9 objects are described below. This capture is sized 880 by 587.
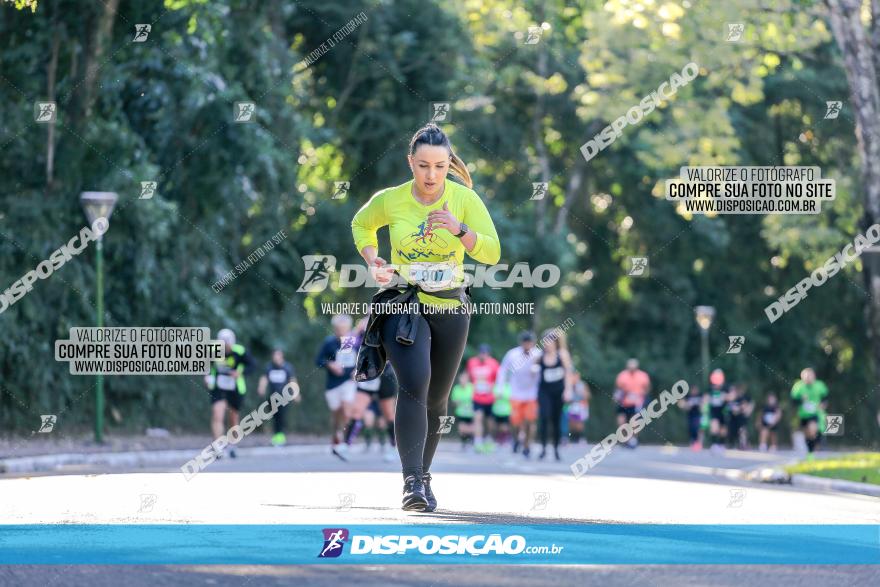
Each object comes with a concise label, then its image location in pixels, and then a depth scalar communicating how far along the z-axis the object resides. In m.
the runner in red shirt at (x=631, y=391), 32.78
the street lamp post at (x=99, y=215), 22.45
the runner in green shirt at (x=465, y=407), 28.02
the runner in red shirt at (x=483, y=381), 27.34
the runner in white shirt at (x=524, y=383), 22.02
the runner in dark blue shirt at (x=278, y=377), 24.58
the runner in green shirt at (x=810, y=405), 28.41
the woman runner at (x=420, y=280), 8.86
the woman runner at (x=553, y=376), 20.78
